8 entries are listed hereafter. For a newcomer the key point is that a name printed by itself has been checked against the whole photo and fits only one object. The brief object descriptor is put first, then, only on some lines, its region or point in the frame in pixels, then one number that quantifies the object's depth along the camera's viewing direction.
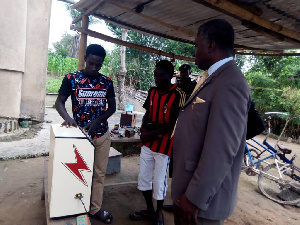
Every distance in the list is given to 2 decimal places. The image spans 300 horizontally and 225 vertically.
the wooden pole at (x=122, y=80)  10.16
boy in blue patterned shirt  2.29
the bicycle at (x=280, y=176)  4.06
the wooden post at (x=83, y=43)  3.59
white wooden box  1.73
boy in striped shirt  2.53
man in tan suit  1.18
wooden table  3.25
